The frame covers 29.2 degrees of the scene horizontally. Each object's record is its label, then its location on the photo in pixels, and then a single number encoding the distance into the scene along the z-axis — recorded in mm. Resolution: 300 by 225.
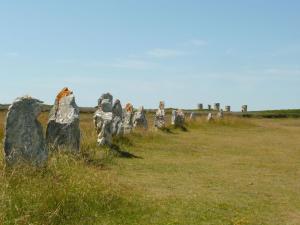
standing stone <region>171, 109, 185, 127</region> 35344
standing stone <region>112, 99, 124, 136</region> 22498
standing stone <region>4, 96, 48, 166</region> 12852
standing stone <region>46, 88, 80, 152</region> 16812
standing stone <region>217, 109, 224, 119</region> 44781
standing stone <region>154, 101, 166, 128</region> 33688
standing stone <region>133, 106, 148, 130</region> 30397
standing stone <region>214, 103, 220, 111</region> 79512
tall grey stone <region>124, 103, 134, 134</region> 26531
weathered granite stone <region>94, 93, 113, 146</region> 19705
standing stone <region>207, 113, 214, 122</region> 41869
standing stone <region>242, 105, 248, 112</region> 79250
